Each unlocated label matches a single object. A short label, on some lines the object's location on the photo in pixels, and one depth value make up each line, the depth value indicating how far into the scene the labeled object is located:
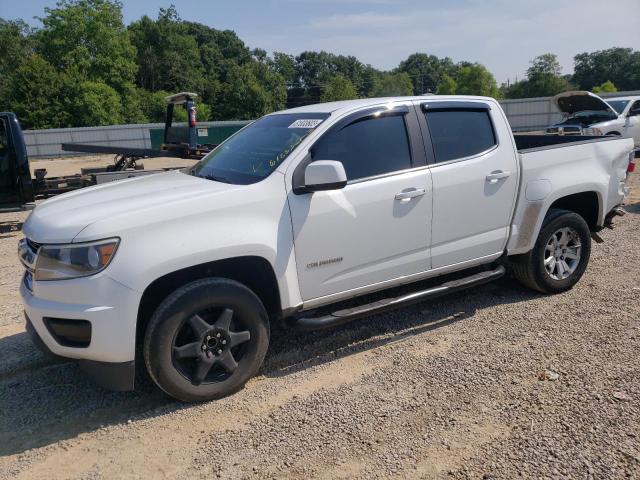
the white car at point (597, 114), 13.30
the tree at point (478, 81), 64.88
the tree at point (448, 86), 72.68
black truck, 8.72
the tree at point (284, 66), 105.75
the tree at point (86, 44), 58.16
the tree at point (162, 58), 72.69
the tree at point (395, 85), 98.39
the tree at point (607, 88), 50.72
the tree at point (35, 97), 43.66
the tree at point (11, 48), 60.50
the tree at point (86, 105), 46.19
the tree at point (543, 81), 64.88
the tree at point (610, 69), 78.75
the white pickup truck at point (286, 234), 3.04
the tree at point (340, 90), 61.31
